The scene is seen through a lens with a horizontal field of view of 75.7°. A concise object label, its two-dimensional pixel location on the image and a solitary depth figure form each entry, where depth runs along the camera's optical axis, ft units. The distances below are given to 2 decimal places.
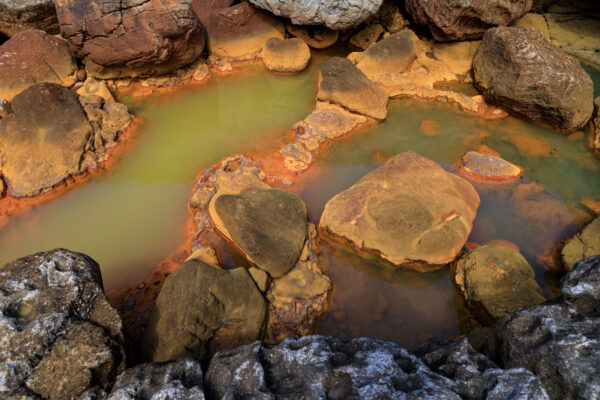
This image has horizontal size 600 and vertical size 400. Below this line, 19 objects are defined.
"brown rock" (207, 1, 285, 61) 19.51
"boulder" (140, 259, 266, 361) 9.29
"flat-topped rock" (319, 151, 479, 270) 11.57
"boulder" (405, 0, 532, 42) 17.38
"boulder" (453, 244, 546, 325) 10.29
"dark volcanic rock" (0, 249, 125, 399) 6.00
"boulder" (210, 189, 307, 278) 11.33
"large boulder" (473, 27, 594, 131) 15.17
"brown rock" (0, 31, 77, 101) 16.46
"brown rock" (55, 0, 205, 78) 16.40
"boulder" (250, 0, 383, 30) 17.69
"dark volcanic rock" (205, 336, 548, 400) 5.30
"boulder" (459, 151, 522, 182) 14.30
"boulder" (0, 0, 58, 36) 17.62
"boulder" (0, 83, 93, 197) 14.15
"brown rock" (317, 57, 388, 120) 16.72
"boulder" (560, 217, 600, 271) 11.28
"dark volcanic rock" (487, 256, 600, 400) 5.23
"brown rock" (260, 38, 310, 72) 19.12
